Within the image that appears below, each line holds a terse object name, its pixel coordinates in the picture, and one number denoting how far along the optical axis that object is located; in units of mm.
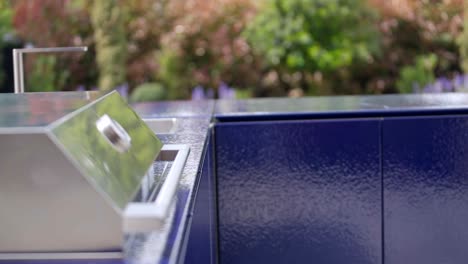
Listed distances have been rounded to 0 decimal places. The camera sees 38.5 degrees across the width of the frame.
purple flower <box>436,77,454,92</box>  6398
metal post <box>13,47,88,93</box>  2194
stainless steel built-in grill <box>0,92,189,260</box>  1031
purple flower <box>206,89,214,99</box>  7175
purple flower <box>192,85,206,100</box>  6473
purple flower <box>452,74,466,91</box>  6507
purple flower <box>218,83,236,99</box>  6614
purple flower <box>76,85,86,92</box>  7233
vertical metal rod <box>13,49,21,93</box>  2279
